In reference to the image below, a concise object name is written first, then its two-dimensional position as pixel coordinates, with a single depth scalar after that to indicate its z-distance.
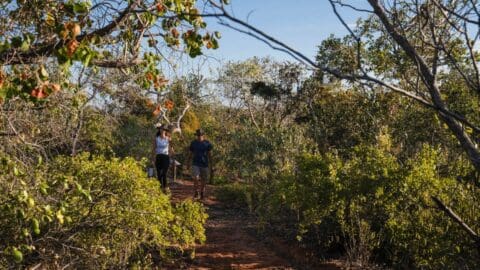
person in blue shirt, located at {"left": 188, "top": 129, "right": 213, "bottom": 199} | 10.70
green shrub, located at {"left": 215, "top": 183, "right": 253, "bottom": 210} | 11.47
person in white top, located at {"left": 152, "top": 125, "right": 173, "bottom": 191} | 10.21
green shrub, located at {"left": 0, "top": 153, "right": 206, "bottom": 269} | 4.92
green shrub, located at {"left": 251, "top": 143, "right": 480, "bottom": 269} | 5.09
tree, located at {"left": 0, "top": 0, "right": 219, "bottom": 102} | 3.15
